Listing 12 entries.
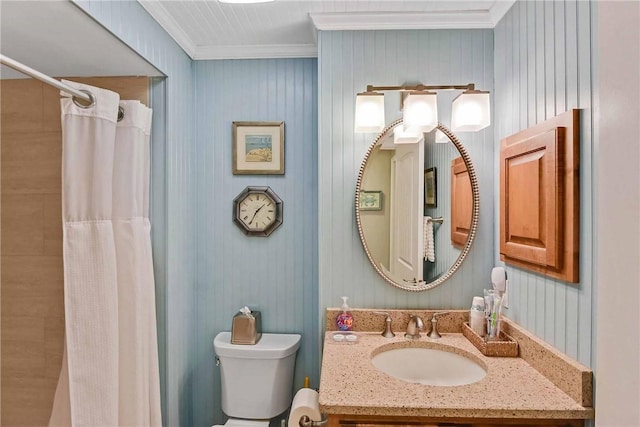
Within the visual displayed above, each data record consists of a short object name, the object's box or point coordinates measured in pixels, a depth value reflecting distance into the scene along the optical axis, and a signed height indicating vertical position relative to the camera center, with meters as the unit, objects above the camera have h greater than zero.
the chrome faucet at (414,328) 1.78 -0.53
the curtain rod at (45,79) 1.10 +0.42
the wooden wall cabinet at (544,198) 1.25 +0.05
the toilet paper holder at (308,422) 1.56 -0.83
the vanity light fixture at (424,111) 1.71 +0.44
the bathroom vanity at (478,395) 1.18 -0.59
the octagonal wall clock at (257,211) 2.26 +0.00
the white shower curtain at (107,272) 1.45 -0.24
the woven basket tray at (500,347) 1.58 -0.55
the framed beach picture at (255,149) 2.26 +0.35
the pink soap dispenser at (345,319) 1.82 -0.50
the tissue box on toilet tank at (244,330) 2.07 -0.63
